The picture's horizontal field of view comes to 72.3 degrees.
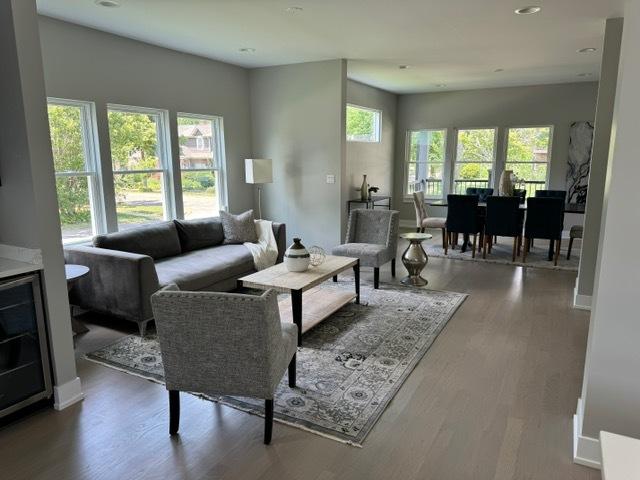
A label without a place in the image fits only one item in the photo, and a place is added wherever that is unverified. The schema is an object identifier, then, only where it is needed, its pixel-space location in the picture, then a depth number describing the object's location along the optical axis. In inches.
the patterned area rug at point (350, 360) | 100.3
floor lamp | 228.2
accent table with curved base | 199.2
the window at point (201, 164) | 220.4
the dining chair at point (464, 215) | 251.9
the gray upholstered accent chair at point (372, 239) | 195.3
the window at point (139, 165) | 188.2
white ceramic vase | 153.1
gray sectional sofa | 143.1
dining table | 239.1
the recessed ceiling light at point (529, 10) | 146.1
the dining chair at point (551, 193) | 272.1
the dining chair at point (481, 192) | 296.4
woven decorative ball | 165.0
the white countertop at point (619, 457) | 53.4
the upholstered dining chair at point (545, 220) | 232.7
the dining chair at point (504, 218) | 241.3
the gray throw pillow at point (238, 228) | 212.1
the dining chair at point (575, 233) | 244.6
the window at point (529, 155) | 319.0
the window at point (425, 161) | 354.6
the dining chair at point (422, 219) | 282.0
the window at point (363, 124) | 301.3
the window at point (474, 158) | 335.6
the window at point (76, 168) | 165.6
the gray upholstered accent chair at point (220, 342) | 82.9
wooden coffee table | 137.4
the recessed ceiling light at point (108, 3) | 140.7
